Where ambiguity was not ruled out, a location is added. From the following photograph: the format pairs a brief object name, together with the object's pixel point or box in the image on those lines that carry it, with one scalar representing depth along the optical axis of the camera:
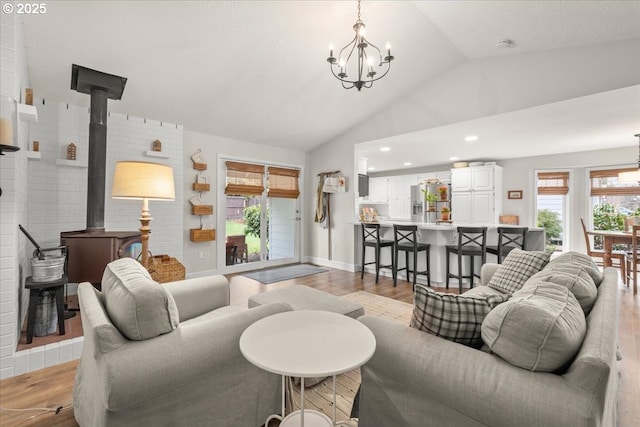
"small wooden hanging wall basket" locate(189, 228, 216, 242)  4.55
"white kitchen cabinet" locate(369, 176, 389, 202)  8.56
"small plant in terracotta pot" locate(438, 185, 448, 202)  4.62
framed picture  6.47
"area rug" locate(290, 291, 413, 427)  1.68
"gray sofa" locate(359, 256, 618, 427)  0.86
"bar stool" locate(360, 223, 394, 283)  4.48
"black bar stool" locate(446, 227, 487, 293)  3.81
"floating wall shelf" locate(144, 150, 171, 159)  4.01
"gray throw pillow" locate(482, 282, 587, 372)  0.95
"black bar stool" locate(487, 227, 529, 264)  3.79
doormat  4.72
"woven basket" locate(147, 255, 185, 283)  2.94
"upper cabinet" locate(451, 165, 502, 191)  6.40
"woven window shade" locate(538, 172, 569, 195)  6.21
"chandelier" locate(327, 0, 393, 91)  3.41
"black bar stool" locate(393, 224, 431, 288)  4.14
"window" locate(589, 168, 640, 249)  5.63
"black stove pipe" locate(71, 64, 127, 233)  2.95
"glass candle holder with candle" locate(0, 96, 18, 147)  1.65
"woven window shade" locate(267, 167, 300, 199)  5.70
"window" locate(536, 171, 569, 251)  6.27
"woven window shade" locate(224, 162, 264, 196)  5.09
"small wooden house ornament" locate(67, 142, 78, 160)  3.44
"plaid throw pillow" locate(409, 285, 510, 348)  1.20
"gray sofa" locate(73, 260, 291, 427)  1.13
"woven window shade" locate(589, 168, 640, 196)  5.59
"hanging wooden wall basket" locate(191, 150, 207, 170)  4.60
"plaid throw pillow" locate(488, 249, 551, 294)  2.34
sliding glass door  5.14
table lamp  2.35
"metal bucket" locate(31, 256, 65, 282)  2.22
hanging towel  5.84
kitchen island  4.12
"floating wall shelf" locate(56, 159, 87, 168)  3.36
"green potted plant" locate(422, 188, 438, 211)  7.18
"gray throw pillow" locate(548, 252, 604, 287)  1.73
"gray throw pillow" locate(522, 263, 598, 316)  1.39
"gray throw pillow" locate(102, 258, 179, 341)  1.22
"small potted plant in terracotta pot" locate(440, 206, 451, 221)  4.73
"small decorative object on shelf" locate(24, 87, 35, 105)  2.18
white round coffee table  1.07
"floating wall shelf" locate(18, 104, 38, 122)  1.91
